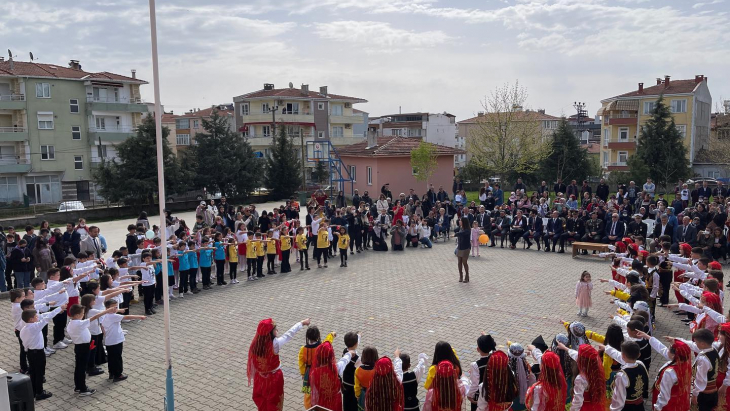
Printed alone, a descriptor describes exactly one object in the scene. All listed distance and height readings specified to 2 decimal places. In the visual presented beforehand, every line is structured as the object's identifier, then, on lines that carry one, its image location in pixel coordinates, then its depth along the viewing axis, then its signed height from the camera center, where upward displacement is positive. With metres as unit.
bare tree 36.97 +1.42
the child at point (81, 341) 8.52 -2.67
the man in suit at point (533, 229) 20.80 -2.52
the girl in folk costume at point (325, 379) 6.85 -2.65
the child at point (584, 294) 11.81 -2.86
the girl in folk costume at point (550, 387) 6.03 -2.45
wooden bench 18.69 -2.92
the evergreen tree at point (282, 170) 43.22 -0.30
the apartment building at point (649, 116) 51.22 +4.50
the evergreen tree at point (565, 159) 42.19 +0.24
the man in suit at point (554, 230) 20.33 -2.51
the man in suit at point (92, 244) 15.68 -2.12
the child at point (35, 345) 8.47 -2.71
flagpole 7.06 -0.18
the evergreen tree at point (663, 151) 39.66 +0.68
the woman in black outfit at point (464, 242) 15.44 -2.19
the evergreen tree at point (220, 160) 40.16 +0.50
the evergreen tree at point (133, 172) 36.22 -0.21
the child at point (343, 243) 18.06 -2.53
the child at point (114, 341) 9.05 -2.84
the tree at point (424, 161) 34.16 +0.20
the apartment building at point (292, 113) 59.75 +5.86
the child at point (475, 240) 19.69 -2.76
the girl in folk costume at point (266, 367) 7.22 -2.63
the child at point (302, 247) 17.60 -2.59
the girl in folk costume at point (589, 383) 6.21 -2.49
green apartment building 43.44 +3.70
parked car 36.97 -2.51
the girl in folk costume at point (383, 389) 6.23 -2.53
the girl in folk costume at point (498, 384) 6.34 -2.54
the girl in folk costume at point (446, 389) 6.16 -2.52
